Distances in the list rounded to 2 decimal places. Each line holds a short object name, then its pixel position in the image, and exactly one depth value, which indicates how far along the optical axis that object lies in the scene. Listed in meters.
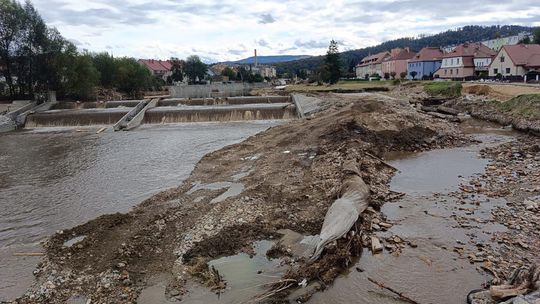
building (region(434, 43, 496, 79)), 67.06
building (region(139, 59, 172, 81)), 127.54
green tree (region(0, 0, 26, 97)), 42.06
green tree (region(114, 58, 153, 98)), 63.09
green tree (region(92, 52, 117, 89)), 61.72
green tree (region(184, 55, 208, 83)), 121.81
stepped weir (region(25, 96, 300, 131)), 35.75
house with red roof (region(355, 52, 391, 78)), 107.91
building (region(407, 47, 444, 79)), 79.31
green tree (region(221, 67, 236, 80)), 145.48
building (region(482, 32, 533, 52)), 124.86
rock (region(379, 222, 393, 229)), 10.28
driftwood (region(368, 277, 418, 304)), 7.09
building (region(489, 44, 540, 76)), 53.81
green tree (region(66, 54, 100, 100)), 47.34
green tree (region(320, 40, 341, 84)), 75.50
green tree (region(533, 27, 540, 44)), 77.14
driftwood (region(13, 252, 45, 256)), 9.43
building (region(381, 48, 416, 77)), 92.12
